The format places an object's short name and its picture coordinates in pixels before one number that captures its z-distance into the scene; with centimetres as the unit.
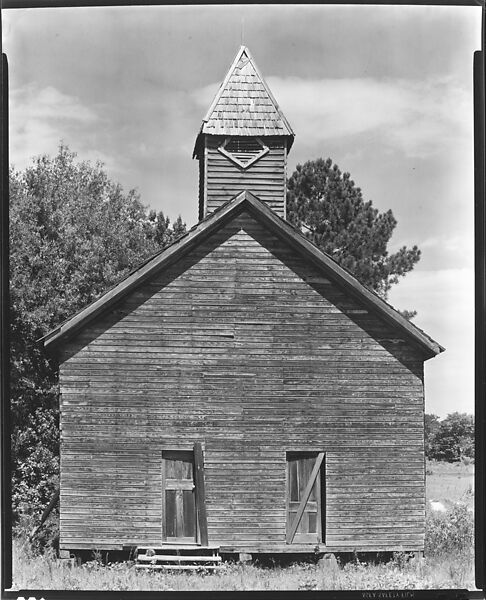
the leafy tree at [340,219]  2725
